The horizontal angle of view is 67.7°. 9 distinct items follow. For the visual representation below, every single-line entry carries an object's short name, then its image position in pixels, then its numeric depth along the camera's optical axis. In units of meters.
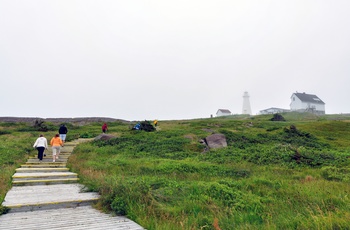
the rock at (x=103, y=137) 22.47
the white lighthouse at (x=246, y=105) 86.94
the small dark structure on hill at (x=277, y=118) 47.92
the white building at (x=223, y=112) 87.38
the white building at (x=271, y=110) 82.39
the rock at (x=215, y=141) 19.80
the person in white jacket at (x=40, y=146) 14.47
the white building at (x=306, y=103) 72.06
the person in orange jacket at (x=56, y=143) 14.65
